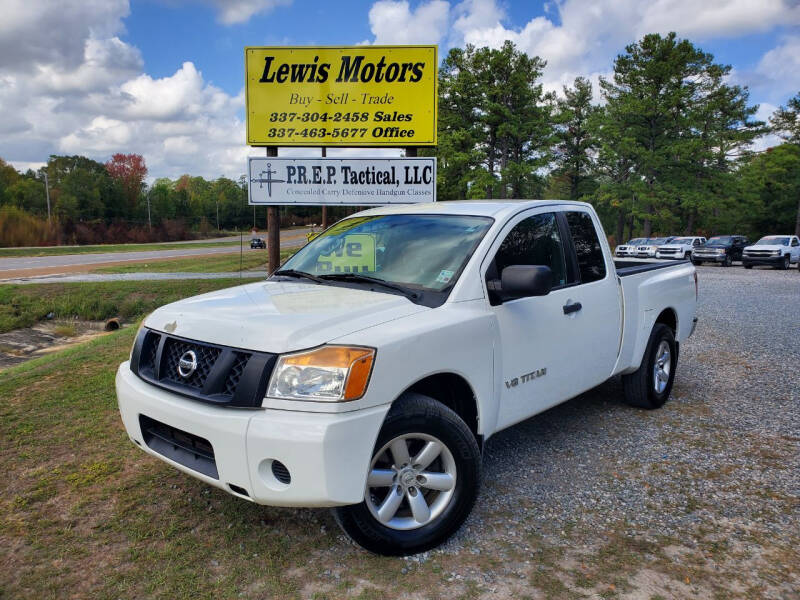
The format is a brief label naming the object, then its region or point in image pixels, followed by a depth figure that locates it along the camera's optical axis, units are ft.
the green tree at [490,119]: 132.67
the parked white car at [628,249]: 103.50
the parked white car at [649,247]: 99.95
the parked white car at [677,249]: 96.91
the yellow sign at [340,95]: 26.43
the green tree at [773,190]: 154.30
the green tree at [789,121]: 161.05
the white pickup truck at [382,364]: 7.86
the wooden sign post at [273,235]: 26.35
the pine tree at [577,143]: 168.96
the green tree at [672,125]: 134.00
